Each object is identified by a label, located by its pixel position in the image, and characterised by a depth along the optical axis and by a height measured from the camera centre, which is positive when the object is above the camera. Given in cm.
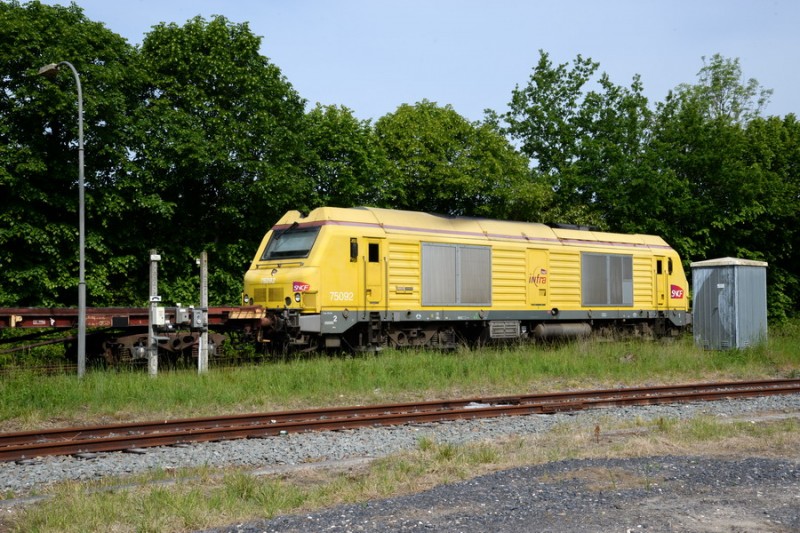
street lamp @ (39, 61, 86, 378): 1480 +7
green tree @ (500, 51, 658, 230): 3416 +698
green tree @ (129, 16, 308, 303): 2183 +383
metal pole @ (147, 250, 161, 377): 1498 -83
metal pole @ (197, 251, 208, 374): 1562 -86
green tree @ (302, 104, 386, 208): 2561 +421
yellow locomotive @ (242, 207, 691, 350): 1736 +15
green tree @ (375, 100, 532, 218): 3034 +474
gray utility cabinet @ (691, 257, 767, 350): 2069 -45
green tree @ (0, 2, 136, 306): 1986 +352
